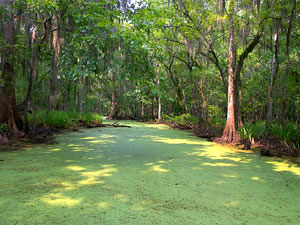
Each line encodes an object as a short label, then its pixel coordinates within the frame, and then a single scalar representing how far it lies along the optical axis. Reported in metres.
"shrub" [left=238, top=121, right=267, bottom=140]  5.55
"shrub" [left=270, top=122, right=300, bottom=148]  5.17
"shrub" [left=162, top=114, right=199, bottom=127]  9.99
